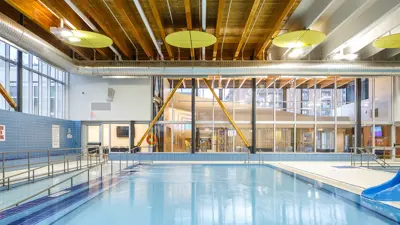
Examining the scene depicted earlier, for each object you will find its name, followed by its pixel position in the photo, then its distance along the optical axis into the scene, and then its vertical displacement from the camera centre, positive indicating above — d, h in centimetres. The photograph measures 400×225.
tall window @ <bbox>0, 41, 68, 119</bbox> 889 +136
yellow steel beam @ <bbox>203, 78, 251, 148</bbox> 1318 +24
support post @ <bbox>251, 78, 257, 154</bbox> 1329 +15
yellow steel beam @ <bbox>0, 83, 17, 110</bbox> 827 +73
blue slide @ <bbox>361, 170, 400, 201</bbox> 477 -124
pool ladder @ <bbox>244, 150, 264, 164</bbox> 1232 -179
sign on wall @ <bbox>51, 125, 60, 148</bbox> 1123 -63
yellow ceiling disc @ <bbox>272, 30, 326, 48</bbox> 670 +205
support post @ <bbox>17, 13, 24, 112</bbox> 923 +123
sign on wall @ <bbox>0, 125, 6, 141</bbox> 816 -35
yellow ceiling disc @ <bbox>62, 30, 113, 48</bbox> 679 +207
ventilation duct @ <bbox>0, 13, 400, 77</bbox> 1008 +190
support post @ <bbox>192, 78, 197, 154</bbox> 1332 +15
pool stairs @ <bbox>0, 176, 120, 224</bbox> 387 -138
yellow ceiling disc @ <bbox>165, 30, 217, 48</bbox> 655 +200
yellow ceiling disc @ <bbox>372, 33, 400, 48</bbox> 699 +203
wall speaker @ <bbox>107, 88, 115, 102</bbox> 1283 +119
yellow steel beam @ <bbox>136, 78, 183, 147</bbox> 1305 +38
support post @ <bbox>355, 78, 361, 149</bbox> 1369 +14
